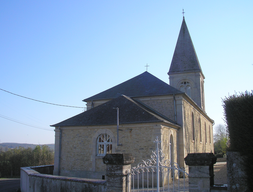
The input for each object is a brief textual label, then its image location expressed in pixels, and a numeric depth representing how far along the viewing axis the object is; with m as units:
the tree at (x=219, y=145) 40.40
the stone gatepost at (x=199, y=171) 5.76
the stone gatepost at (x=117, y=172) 5.88
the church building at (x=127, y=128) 14.39
